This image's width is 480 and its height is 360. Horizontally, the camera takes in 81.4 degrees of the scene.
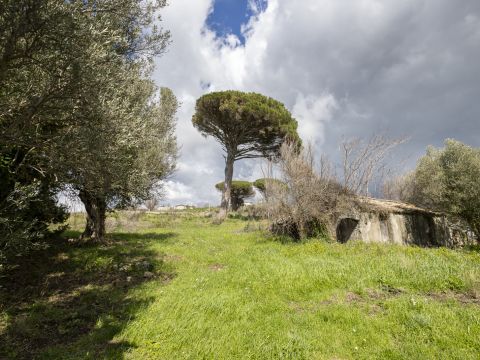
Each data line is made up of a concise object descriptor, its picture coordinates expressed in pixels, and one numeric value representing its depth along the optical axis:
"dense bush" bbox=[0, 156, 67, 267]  6.83
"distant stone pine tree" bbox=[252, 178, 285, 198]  16.78
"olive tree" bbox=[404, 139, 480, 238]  21.09
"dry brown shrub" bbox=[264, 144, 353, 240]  16.05
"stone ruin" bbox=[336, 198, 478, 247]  18.03
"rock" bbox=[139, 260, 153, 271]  10.86
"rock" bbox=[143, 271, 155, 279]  10.11
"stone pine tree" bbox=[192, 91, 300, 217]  30.83
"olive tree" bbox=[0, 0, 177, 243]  5.05
